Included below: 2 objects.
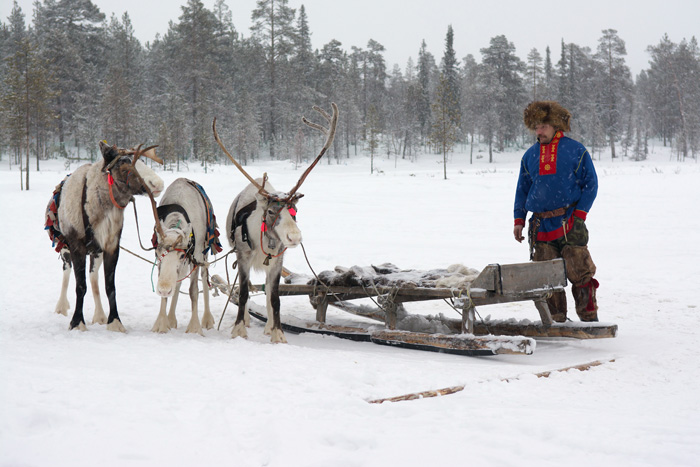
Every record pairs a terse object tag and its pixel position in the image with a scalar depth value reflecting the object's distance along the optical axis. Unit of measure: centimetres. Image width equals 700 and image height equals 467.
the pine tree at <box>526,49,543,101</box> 6150
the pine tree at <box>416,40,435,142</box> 6034
